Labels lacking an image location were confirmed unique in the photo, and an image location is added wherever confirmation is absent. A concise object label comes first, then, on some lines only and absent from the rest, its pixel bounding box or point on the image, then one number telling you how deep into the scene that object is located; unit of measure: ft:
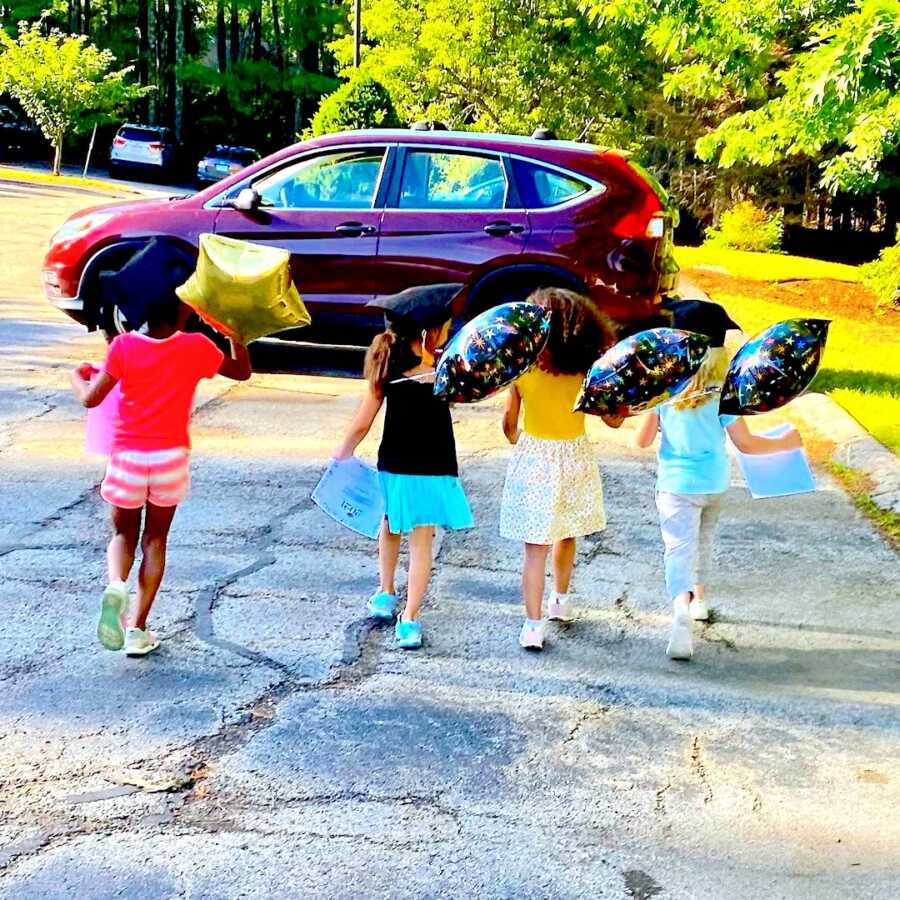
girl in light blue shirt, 16.34
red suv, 31.04
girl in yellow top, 15.99
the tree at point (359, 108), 71.20
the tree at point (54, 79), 107.24
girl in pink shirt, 15.15
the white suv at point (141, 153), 115.44
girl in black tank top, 16.19
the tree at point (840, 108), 27.53
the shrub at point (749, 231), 71.56
